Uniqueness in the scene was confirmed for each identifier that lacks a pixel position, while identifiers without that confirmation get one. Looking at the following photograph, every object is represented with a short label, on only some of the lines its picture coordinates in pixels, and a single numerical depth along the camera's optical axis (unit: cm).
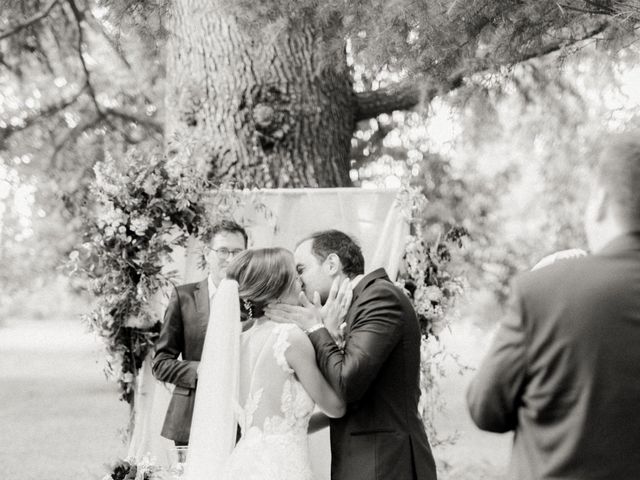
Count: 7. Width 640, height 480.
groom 322
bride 335
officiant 504
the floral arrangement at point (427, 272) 570
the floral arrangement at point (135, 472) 466
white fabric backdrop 595
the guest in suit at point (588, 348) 195
